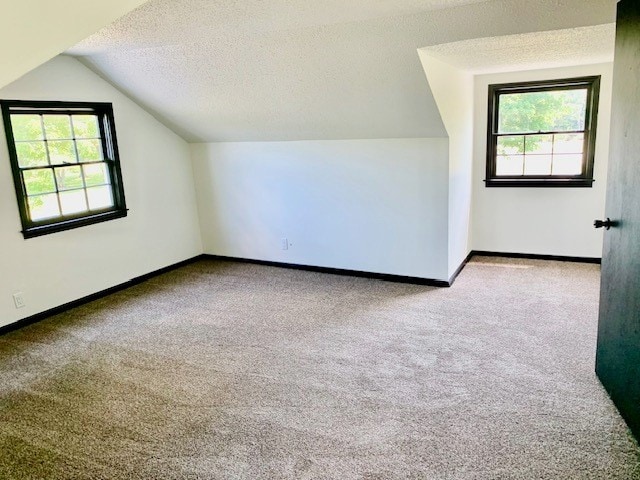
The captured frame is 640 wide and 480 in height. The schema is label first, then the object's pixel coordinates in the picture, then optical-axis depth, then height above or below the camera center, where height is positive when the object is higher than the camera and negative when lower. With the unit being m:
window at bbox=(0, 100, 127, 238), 3.78 +0.05
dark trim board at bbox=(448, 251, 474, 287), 4.47 -1.23
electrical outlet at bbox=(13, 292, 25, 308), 3.77 -1.03
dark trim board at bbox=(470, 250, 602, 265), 4.98 -1.24
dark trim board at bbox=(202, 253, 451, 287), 4.43 -1.22
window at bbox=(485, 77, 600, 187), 4.68 +0.11
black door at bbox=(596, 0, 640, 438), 2.10 -0.46
